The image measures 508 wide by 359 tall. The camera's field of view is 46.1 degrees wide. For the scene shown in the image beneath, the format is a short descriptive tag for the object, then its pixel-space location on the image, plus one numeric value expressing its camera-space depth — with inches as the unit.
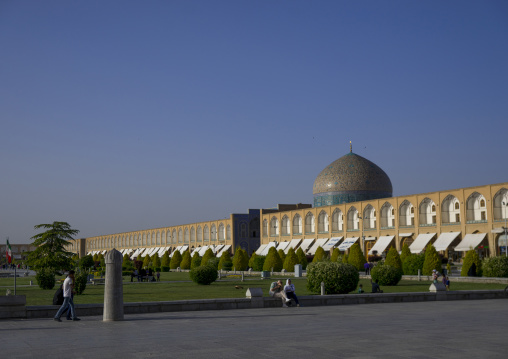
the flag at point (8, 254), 1064.3
